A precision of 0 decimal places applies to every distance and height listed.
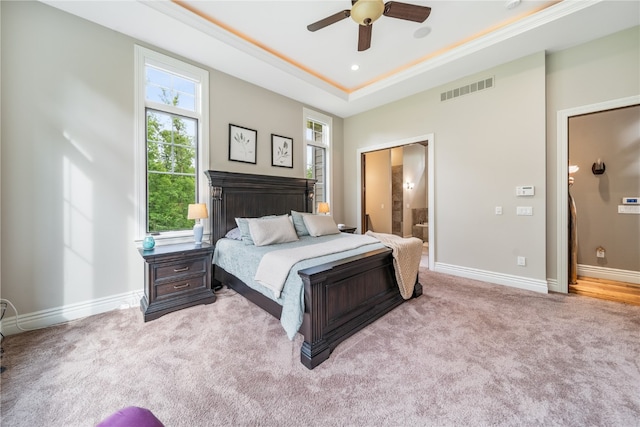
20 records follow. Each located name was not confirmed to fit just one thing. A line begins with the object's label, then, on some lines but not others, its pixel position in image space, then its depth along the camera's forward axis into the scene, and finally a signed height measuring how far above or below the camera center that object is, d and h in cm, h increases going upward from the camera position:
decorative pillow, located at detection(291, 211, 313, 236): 361 -16
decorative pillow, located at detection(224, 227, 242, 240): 326 -29
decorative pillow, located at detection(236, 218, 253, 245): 309 -23
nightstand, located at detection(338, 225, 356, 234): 454 -32
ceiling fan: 219 +188
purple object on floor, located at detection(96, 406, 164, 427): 68 -59
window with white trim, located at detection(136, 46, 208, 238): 295 +94
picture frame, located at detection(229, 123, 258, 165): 371 +107
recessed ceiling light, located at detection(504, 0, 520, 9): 254 +218
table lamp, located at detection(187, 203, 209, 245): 299 -3
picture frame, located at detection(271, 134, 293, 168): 424 +109
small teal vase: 267 -33
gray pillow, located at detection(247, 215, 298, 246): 296 -23
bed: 185 -65
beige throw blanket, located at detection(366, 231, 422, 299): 267 -54
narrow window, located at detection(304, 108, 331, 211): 496 +127
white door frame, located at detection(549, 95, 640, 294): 310 +19
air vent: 356 +188
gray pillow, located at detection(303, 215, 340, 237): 357 -19
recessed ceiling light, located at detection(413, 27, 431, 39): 296 +222
